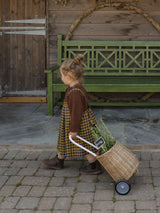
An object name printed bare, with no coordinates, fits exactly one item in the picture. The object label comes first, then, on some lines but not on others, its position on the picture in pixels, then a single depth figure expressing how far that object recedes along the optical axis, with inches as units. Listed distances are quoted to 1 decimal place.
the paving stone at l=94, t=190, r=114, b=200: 126.3
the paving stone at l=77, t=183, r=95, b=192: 133.0
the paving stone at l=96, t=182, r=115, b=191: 135.0
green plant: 138.1
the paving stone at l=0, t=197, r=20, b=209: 120.7
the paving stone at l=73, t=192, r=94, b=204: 123.8
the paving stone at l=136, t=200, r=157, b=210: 118.2
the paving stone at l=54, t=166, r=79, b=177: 147.9
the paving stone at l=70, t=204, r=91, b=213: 116.7
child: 138.6
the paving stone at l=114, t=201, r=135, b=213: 116.4
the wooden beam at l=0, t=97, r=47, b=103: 297.9
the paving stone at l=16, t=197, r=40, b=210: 120.0
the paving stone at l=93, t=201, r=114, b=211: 119.0
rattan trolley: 128.8
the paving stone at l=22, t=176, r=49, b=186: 139.6
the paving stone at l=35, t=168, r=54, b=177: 147.8
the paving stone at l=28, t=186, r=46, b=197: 129.8
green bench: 265.9
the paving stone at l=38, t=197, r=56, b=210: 119.7
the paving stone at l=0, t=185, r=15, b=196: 130.7
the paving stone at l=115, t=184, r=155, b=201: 125.6
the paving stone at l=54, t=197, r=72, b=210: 119.6
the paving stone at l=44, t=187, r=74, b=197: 129.7
